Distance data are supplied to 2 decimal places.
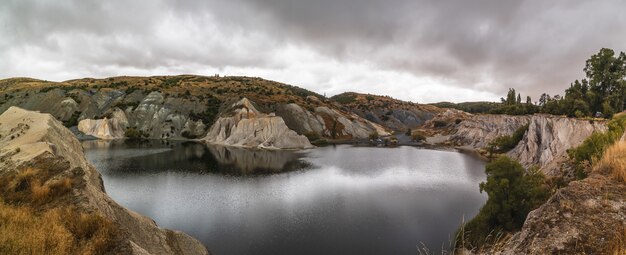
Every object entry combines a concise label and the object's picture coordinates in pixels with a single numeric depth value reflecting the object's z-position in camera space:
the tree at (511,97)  121.16
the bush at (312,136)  124.06
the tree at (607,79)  57.84
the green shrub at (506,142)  81.18
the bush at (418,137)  138.11
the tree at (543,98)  139.12
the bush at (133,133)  118.62
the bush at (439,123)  167.29
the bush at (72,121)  121.69
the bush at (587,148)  24.73
